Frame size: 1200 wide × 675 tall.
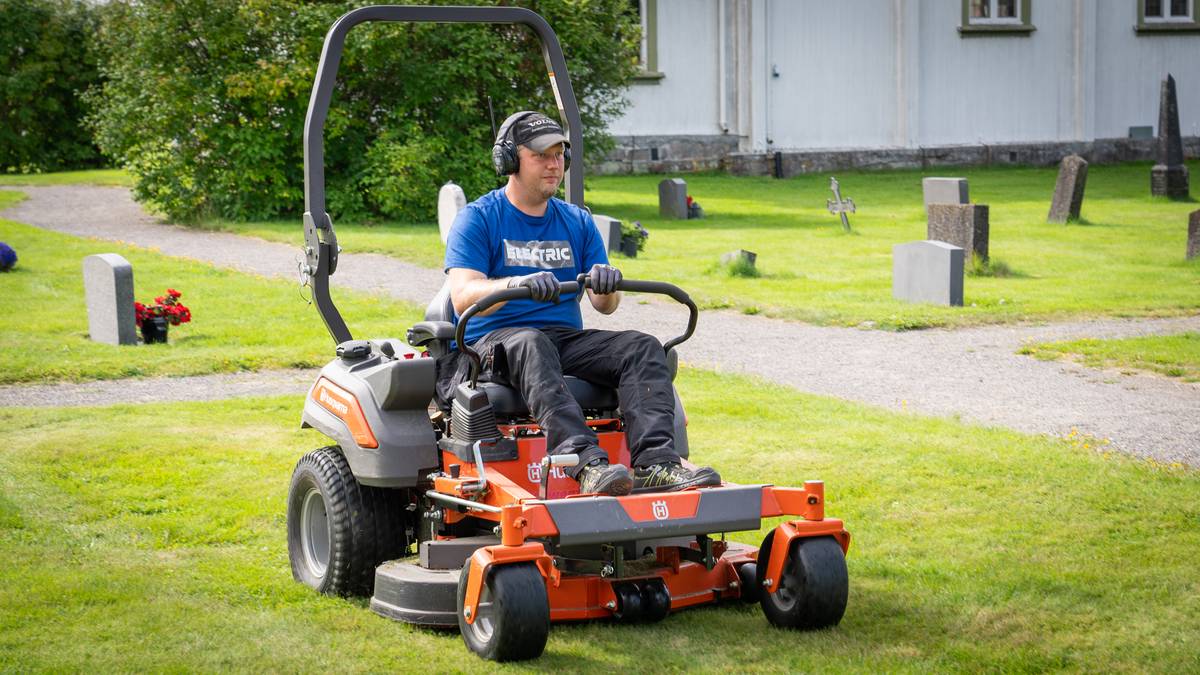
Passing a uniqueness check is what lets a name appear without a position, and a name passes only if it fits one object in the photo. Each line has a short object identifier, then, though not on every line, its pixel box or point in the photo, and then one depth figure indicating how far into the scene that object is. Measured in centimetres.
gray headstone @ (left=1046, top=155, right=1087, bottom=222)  2219
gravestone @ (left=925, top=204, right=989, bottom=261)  1638
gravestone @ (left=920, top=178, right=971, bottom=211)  2173
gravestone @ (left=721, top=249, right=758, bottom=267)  1656
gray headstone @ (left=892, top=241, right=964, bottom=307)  1408
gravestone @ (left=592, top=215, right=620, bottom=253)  1753
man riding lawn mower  469
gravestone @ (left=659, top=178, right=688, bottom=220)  2373
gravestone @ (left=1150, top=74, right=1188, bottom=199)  2561
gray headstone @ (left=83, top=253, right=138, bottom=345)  1220
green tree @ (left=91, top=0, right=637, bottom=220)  2131
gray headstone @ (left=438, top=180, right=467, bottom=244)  1775
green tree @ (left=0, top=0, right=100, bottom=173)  3434
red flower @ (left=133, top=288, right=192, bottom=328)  1240
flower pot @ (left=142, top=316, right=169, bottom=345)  1238
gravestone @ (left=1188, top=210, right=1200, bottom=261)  1752
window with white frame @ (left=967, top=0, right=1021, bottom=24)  3509
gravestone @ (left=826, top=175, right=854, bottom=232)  2230
